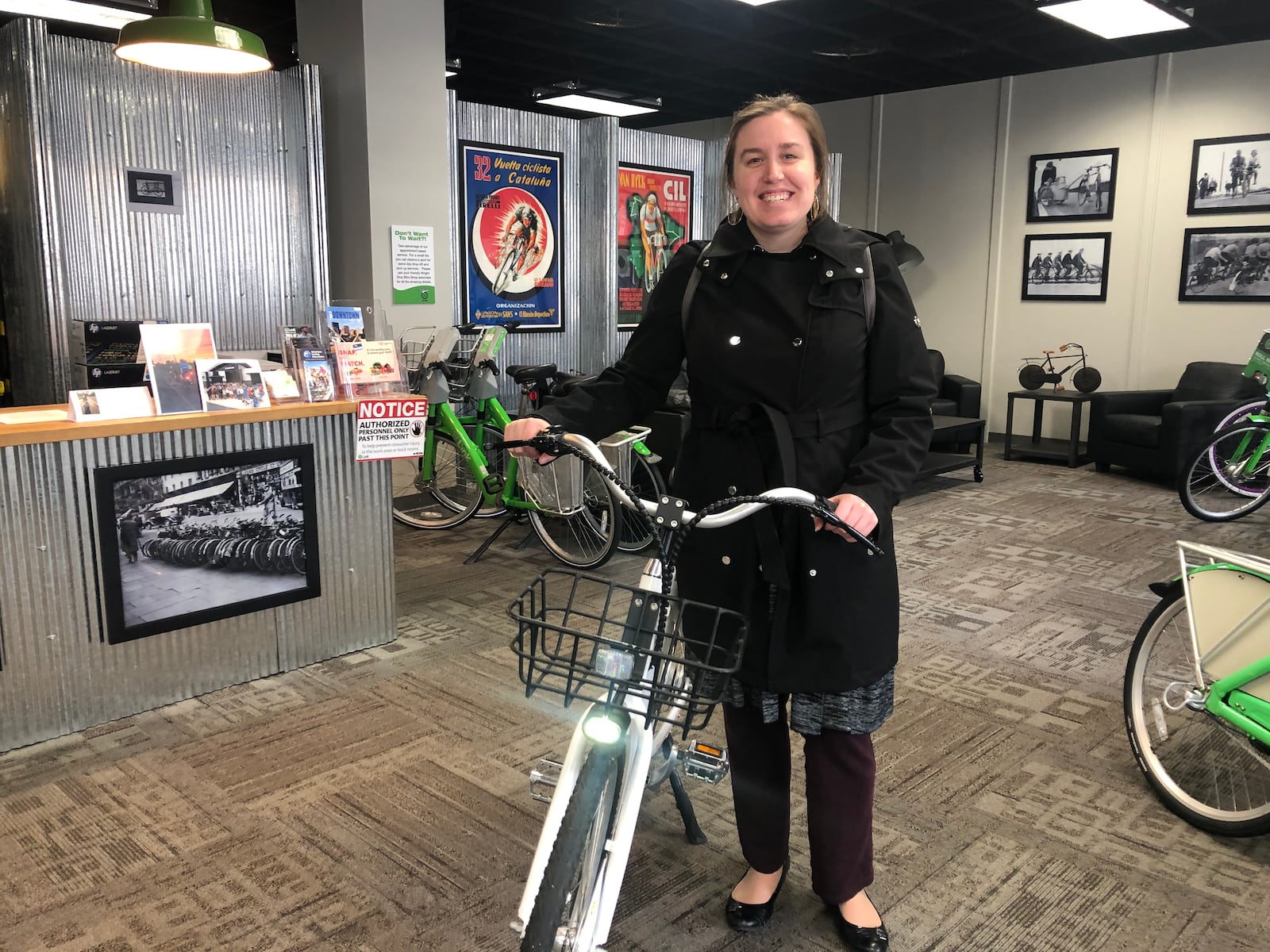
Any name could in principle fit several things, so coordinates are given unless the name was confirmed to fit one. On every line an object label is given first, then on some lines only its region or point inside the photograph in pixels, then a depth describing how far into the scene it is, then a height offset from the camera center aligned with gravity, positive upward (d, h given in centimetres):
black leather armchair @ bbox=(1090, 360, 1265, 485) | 667 -76
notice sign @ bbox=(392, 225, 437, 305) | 564 +22
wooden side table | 762 -106
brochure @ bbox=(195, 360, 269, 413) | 308 -25
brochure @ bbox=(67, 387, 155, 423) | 283 -29
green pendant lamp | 305 +82
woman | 169 -19
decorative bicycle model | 795 -52
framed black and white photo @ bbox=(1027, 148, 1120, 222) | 814 +103
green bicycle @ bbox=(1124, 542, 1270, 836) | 228 -93
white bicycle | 134 -66
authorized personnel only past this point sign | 340 -42
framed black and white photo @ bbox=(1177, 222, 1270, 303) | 739 +34
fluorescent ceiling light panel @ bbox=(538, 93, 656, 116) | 978 +203
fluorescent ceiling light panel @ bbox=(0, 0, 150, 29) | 575 +172
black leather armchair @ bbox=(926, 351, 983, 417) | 802 -71
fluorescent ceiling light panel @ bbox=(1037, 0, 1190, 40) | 645 +195
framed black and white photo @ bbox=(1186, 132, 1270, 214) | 738 +100
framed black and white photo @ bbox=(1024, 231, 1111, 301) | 824 +36
